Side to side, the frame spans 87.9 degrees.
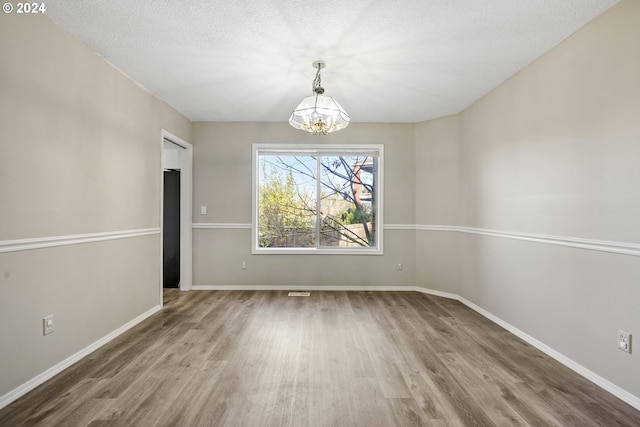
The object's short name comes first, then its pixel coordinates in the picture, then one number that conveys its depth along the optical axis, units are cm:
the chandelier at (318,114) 306
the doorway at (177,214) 489
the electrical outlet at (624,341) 207
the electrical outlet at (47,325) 227
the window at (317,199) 512
